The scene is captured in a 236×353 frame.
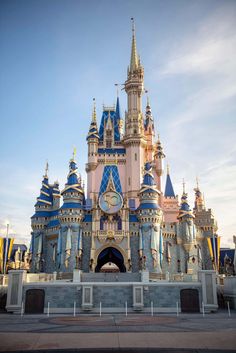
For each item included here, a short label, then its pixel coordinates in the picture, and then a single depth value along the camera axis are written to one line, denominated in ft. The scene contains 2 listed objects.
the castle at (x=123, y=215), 174.29
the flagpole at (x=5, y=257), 186.86
